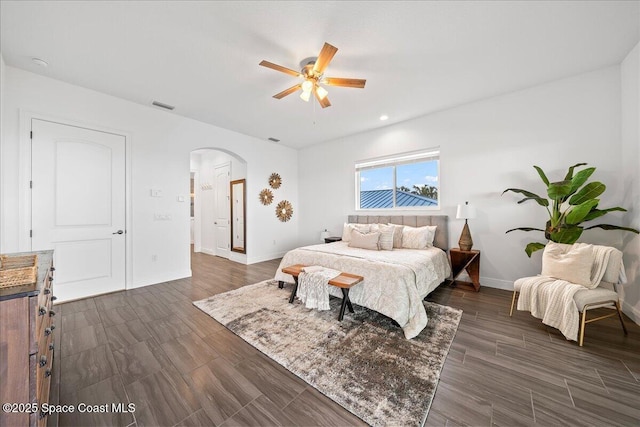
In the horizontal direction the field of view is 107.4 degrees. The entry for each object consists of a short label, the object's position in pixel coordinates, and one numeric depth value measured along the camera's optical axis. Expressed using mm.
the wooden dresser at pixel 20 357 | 1013
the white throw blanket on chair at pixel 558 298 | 2160
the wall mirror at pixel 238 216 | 5730
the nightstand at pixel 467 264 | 3580
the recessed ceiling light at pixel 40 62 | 2684
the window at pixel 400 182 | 4395
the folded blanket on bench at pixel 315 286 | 2781
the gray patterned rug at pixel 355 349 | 1541
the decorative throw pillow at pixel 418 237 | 3797
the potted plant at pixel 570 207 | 2655
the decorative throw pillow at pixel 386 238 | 3789
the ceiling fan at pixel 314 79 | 2342
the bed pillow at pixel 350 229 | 4181
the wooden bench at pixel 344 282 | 2566
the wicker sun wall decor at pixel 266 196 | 5734
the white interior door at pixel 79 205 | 3055
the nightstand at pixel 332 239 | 5208
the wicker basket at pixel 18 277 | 1118
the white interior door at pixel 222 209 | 6280
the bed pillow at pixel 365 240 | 3771
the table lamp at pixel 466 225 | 3631
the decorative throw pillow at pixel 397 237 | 3980
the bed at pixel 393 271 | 2426
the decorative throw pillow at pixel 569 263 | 2305
